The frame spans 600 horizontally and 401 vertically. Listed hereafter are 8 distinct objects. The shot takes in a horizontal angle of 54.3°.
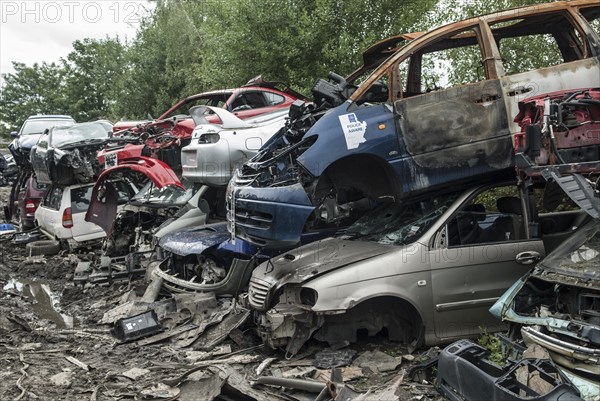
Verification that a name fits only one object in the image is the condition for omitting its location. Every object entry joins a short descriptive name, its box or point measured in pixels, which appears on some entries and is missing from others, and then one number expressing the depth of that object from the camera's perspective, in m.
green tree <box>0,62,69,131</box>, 47.06
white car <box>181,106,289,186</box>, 7.87
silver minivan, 4.99
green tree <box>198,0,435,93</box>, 11.54
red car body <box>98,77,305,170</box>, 9.73
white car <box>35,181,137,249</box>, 10.64
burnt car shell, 5.77
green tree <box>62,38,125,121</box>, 40.00
